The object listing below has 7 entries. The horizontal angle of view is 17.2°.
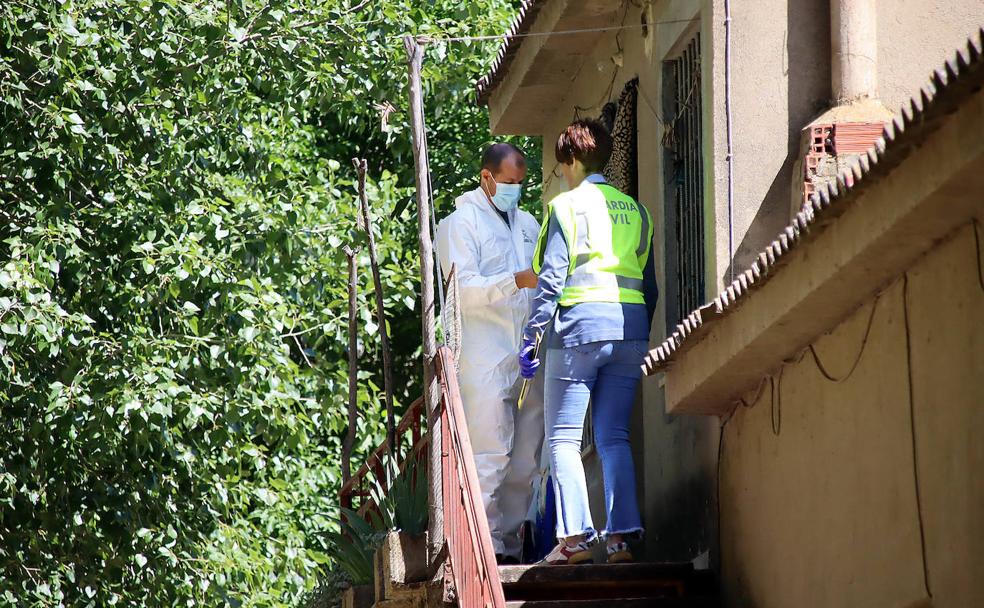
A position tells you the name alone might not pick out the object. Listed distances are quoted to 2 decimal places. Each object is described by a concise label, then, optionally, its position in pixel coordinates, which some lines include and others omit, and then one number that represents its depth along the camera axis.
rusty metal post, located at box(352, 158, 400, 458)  17.53
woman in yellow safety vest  14.41
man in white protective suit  15.99
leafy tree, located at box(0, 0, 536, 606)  25.22
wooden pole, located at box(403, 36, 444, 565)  14.66
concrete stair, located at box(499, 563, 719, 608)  13.87
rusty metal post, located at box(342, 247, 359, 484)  19.32
